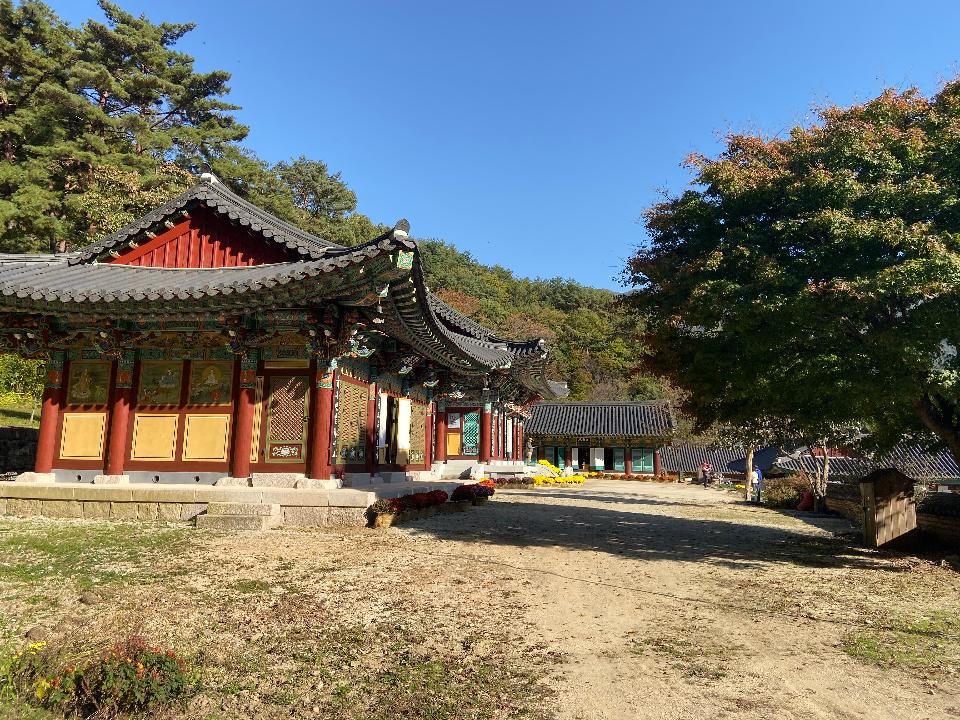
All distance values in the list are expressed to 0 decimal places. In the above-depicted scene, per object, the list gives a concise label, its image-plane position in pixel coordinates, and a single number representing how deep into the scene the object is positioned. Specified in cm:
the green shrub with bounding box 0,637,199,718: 444
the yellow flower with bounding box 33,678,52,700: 444
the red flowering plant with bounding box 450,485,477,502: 1794
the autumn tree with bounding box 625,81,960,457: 956
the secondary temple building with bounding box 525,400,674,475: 5341
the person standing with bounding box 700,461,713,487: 4911
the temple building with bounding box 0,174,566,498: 1334
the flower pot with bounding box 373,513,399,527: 1291
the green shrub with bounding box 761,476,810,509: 2592
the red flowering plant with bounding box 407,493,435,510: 1473
